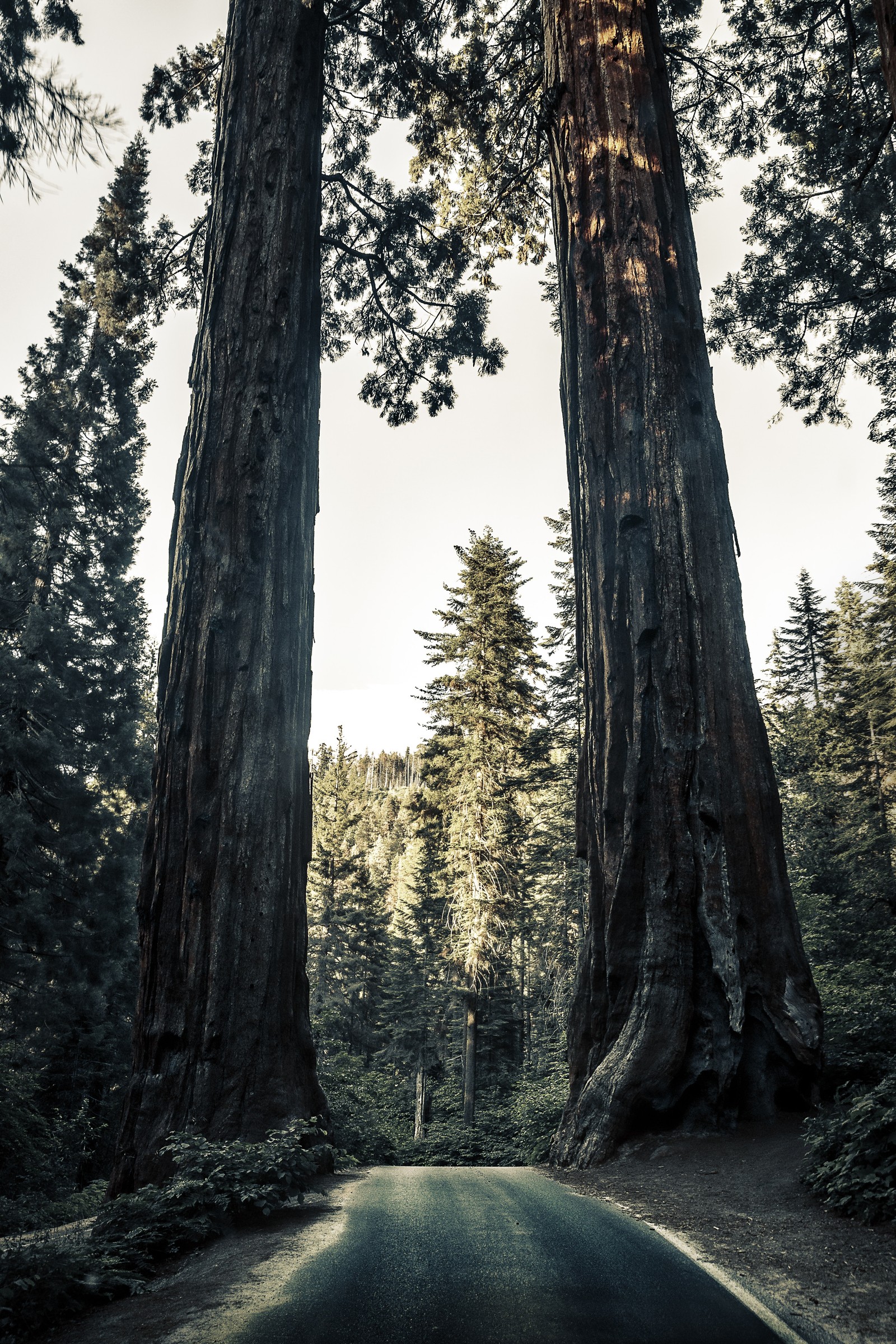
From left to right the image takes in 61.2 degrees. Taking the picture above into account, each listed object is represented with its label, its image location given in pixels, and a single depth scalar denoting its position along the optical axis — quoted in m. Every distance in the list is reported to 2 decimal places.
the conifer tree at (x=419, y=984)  26.80
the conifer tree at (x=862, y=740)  21.44
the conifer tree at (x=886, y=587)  24.19
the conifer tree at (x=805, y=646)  42.25
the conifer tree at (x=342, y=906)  35.12
